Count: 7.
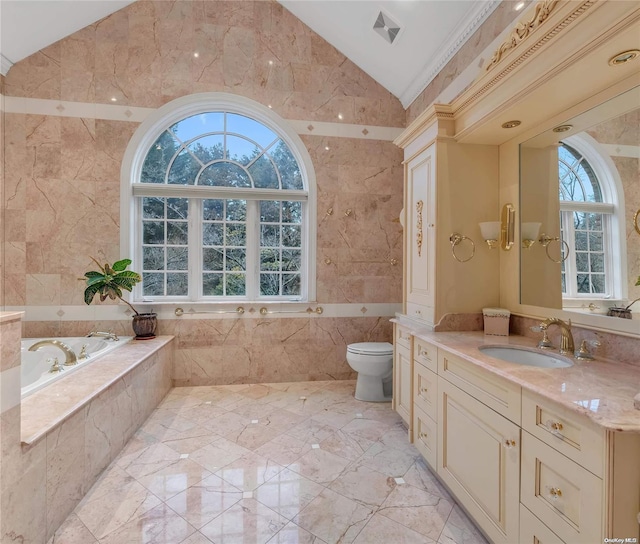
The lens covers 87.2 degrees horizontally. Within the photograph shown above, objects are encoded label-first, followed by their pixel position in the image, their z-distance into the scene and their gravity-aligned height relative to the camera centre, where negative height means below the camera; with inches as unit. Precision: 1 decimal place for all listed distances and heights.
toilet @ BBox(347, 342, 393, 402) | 112.0 -31.7
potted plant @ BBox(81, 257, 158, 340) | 109.5 -4.0
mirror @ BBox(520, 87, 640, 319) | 55.7 +12.4
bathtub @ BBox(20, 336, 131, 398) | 99.3 -24.8
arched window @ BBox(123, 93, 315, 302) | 132.0 +27.7
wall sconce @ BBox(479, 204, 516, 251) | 81.9 +11.2
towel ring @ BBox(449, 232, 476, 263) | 84.3 +8.3
